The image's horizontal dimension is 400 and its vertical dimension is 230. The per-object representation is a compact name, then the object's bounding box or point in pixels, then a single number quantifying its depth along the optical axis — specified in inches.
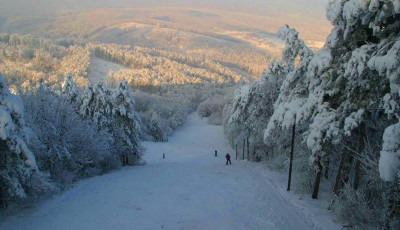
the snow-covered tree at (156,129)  2775.6
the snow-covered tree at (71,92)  1104.2
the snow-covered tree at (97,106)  1051.3
